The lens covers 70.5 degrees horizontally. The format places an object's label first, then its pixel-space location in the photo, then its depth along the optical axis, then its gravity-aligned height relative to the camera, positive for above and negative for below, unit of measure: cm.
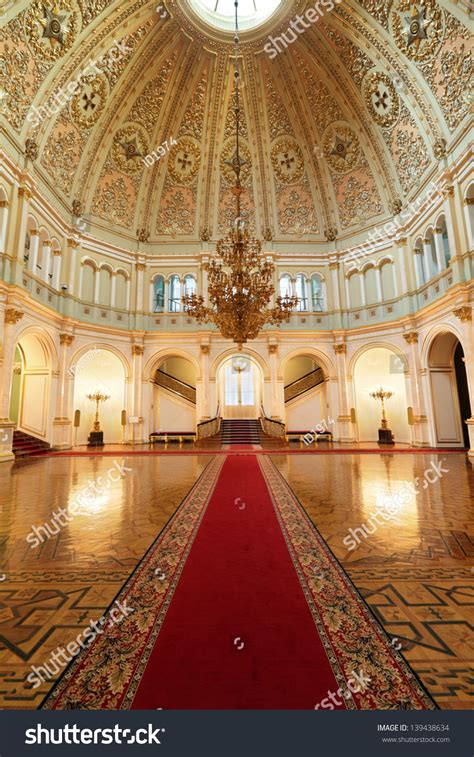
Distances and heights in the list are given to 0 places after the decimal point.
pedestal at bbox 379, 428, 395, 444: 1374 -37
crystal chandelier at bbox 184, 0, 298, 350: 849 +350
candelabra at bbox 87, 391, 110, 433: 1416 +146
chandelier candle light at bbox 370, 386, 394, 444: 1379 +13
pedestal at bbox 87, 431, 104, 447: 1401 -25
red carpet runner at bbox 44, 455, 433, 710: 135 -105
